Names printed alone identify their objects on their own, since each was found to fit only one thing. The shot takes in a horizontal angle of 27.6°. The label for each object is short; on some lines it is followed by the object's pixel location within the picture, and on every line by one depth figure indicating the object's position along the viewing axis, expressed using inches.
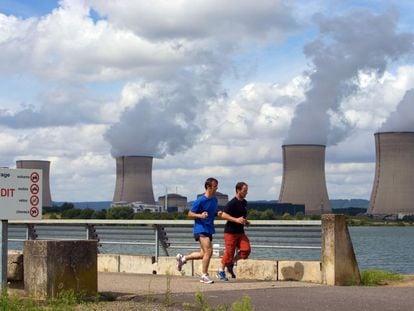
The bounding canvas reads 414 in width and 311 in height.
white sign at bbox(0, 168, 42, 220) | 335.6
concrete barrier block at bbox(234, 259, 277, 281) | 459.2
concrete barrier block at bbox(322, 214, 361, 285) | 429.7
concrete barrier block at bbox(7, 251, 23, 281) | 352.8
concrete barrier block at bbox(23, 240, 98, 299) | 335.3
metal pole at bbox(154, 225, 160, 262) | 532.1
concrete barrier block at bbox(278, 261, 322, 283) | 441.1
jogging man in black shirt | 447.8
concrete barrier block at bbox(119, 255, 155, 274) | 528.1
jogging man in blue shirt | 431.8
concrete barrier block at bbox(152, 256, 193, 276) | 503.2
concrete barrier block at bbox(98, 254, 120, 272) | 544.1
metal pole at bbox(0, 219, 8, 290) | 339.6
